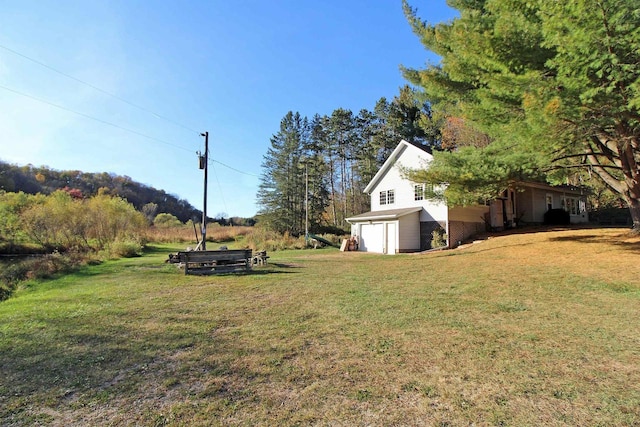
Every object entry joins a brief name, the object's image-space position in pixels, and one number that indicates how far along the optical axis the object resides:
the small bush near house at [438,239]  18.53
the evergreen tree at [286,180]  38.06
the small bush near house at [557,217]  21.70
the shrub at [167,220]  52.52
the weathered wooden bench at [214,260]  11.15
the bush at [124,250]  19.55
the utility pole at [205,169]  15.91
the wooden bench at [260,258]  13.73
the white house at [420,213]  19.27
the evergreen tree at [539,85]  7.05
